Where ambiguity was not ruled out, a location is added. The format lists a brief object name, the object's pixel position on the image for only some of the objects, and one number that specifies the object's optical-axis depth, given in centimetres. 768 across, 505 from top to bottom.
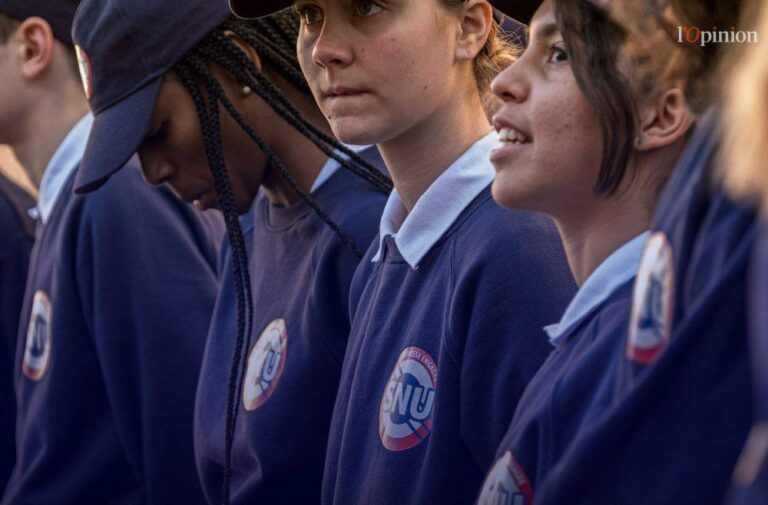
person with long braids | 405
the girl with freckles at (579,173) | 360
